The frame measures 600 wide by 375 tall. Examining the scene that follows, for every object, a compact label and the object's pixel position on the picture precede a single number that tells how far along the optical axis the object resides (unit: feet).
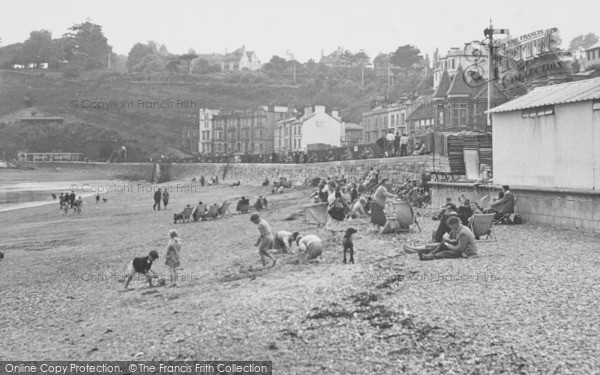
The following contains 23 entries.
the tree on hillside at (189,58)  606.55
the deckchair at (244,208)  100.58
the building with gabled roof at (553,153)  58.29
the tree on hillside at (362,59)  599.57
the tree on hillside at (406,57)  451.12
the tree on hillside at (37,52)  615.98
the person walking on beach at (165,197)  125.29
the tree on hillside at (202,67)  623.36
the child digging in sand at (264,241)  49.42
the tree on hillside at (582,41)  541.75
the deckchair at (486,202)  67.54
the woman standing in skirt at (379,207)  59.98
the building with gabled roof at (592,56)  225.74
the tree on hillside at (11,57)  612.29
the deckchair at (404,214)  58.95
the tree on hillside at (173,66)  595.68
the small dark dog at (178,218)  94.48
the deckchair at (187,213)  95.22
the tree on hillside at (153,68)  627.87
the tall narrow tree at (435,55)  379.53
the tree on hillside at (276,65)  606.96
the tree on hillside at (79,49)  621.72
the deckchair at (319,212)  69.62
